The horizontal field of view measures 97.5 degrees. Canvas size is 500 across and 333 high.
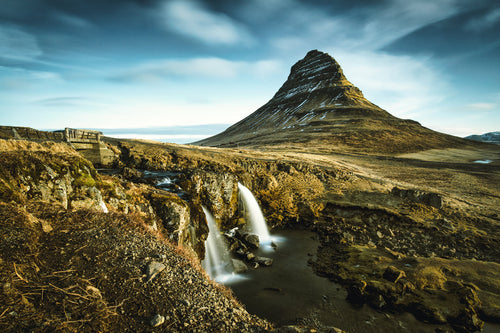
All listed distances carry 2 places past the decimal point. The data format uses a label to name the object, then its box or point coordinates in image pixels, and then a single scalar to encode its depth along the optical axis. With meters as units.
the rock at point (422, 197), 20.66
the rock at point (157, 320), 4.56
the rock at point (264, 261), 14.59
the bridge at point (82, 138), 17.52
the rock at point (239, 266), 13.59
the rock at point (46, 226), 5.89
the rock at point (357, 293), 11.13
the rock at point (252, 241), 16.28
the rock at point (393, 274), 11.77
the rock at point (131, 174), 15.37
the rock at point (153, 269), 5.59
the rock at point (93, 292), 4.60
